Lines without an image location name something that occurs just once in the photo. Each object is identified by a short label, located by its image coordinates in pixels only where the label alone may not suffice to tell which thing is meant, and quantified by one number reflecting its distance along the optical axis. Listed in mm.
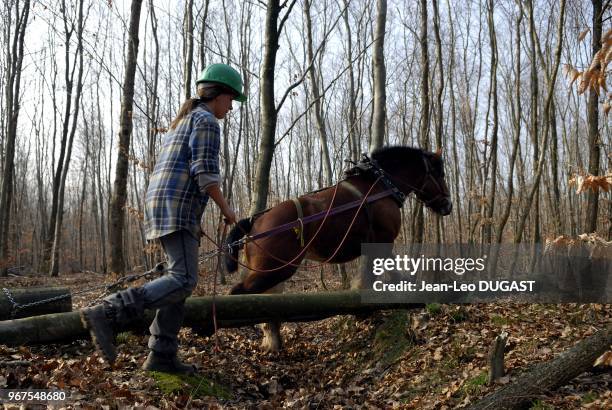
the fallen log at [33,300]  4352
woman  3504
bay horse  5465
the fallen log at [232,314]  4047
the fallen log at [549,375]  3139
